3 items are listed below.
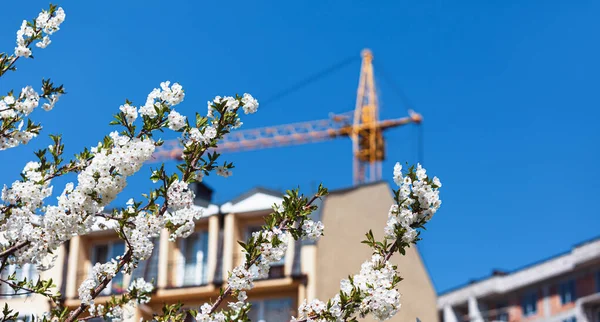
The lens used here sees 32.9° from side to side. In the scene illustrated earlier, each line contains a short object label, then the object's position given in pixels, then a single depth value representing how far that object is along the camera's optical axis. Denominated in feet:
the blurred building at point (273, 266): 96.68
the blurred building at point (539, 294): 158.40
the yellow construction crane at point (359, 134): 303.07
